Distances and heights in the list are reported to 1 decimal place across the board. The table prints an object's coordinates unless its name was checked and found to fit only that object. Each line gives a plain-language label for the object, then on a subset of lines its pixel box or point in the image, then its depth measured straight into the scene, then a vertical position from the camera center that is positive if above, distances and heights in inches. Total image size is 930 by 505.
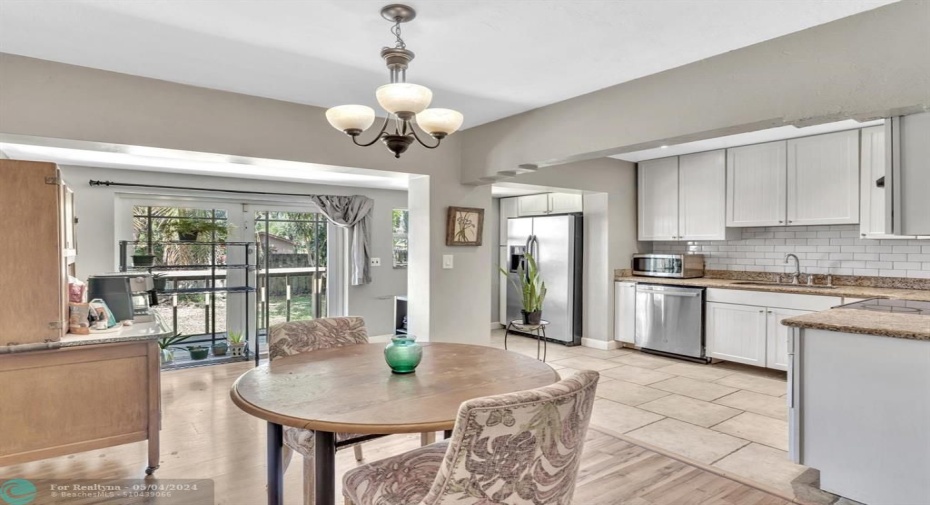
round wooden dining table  54.0 -18.5
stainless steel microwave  200.7 -6.1
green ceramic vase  71.9 -15.7
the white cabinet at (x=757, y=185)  175.9 +24.8
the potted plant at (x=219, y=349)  198.7 -40.4
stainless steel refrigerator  222.4 -7.0
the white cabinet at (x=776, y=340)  164.2 -30.6
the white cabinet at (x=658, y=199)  207.9 +23.0
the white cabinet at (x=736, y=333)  171.3 -29.9
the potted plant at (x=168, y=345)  175.9 -36.1
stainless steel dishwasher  187.5 -28.1
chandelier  71.2 +21.8
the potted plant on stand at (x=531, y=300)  159.2 -16.5
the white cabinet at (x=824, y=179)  158.9 +24.5
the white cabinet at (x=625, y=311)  210.2 -26.7
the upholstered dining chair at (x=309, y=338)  79.0 -17.5
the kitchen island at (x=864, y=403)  82.0 -27.5
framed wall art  150.3 +8.0
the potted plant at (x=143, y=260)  173.3 -3.4
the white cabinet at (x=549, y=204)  229.6 +23.4
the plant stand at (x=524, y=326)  159.0 -24.9
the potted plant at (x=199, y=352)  191.5 -40.2
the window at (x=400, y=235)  254.4 +8.3
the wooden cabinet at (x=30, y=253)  87.3 -0.5
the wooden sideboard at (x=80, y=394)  90.7 -28.5
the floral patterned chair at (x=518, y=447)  44.3 -18.9
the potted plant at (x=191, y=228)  194.5 +9.4
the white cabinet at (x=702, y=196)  191.8 +22.4
